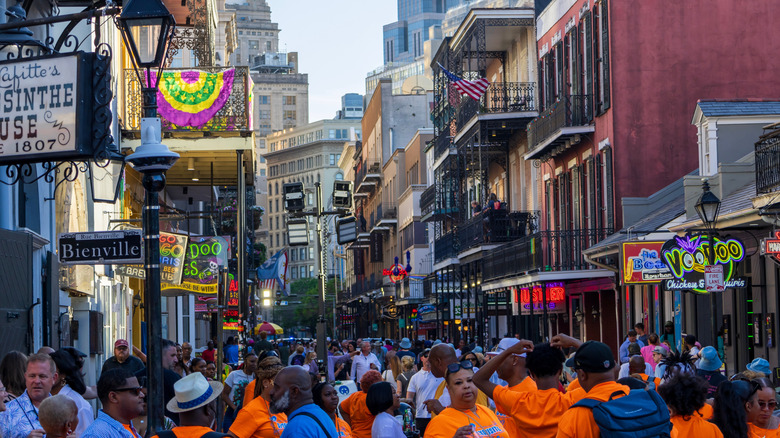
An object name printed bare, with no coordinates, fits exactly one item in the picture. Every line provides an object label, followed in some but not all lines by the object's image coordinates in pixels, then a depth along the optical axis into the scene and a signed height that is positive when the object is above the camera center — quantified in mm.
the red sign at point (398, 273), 58625 -1414
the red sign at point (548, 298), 32469 -1546
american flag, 34500 +4113
